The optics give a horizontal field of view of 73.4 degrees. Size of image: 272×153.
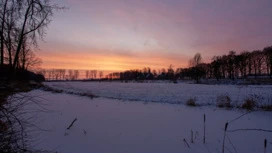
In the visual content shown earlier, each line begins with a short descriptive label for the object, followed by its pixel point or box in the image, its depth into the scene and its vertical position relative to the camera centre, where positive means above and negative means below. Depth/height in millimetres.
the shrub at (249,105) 11102 -1577
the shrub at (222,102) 11853 -1585
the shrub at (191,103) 12505 -1630
